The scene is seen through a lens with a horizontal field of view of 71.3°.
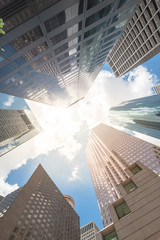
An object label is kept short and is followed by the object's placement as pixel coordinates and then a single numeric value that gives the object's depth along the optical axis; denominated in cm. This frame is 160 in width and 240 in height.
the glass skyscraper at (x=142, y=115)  5350
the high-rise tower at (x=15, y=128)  7806
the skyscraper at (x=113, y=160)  6962
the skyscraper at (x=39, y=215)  3085
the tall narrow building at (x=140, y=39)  5085
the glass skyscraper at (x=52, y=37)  1088
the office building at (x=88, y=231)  10735
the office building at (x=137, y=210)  644
